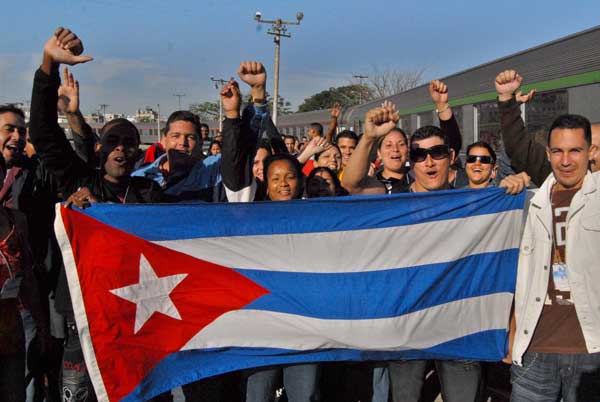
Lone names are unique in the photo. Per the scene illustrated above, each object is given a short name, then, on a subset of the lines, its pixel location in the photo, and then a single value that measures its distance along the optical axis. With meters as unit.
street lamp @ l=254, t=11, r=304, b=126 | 30.61
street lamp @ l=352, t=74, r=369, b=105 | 50.91
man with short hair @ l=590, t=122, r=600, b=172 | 3.49
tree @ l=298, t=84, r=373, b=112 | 64.35
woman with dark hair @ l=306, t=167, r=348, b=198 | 4.04
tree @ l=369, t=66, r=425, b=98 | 40.17
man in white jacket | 2.94
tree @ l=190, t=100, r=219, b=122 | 89.08
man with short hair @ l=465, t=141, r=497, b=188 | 4.11
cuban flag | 3.18
